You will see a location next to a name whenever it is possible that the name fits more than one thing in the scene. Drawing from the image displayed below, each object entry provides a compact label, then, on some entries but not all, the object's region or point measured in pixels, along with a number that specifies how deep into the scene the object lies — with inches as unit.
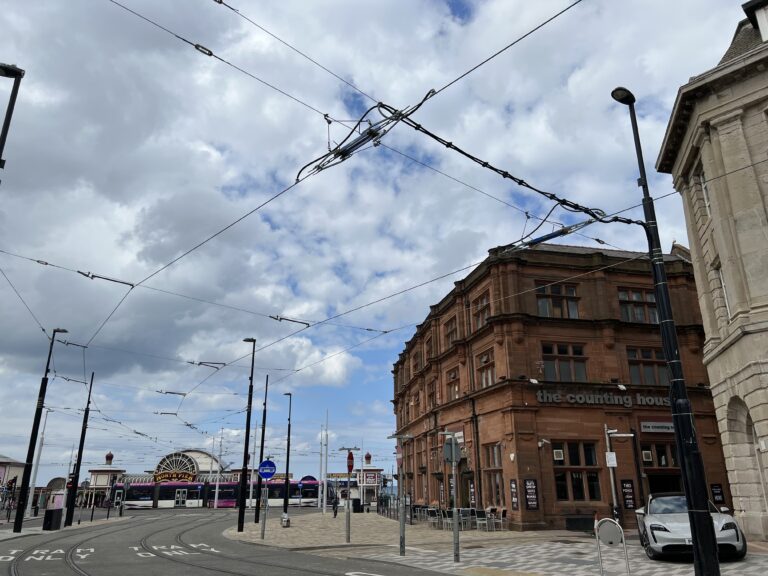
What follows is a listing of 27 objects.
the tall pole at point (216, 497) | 2514.0
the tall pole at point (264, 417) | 1181.1
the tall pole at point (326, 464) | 1928.6
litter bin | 1171.3
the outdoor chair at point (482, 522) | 1042.9
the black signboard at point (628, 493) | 1065.5
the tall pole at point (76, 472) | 1330.0
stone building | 679.7
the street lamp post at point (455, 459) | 613.3
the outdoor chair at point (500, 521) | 1057.5
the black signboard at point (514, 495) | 1042.7
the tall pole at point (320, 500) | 2619.1
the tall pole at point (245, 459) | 1045.2
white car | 538.6
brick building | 1077.1
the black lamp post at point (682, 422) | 339.3
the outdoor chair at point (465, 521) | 1099.9
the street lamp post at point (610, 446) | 923.1
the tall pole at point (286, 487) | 1229.9
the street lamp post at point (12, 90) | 344.2
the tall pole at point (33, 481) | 1677.9
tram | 2588.6
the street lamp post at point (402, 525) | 677.5
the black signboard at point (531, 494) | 1036.5
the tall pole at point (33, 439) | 1031.0
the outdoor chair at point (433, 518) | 1136.1
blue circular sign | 932.6
